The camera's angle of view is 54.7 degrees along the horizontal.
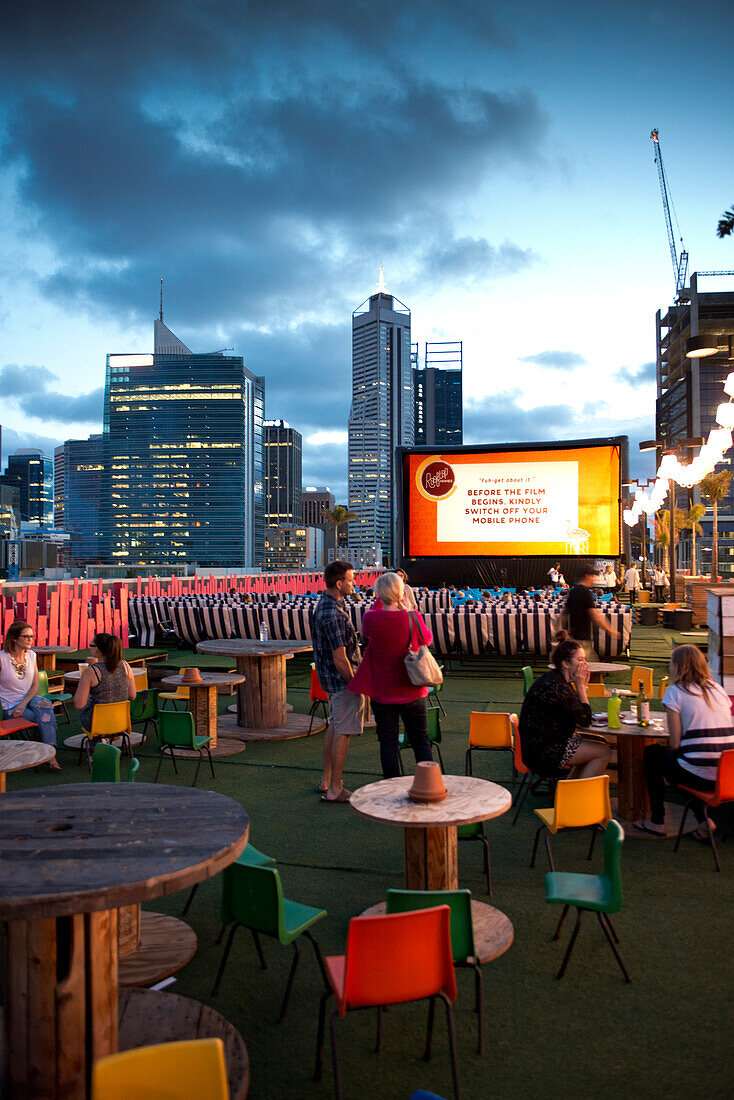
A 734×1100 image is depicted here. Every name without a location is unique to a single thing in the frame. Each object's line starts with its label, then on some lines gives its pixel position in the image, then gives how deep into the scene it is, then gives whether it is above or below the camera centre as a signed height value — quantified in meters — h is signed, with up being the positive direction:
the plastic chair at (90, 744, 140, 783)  3.85 -1.11
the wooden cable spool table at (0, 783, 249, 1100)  2.00 -1.13
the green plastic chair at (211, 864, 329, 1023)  2.64 -1.35
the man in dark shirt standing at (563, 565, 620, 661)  7.39 -0.53
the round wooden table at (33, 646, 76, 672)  8.77 -1.24
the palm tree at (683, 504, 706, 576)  28.65 +1.90
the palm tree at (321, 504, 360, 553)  62.03 +4.00
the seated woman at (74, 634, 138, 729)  6.00 -1.00
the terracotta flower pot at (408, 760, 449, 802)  3.30 -1.05
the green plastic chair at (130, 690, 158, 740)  6.64 -1.38
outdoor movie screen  18.16 +1.56
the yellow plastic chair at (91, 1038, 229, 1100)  1.48 -1.08
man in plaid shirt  5.33 -0.81
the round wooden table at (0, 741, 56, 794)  3.78 -1.09
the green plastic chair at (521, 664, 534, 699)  6.83 -1.13
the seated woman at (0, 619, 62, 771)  6.12 -0.99
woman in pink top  4.60 -0.70
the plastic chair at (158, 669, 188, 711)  7.54 -1.47
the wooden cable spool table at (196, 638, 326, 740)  7.91 -1.56
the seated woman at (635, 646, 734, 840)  4.40 -1.01
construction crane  142.32 +59.59
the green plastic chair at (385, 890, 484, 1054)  2.41 -1.24
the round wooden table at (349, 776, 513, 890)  3.17 -1.15
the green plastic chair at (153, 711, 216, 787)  5.61 -1.36
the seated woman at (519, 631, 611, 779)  4.56 -1.06
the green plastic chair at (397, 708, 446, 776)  5.78 -1.37
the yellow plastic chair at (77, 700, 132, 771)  5.73 -1.30
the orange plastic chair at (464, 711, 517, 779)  5.56 -1.34
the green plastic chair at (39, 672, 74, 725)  7.25 -1.51
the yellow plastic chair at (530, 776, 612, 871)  3.79 -1.34
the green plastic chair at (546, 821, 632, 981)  2.96 -1.49
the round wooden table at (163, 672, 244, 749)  7.33 -1.49
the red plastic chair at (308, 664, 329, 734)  7.39 -1.39
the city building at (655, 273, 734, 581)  92.00 +23.21
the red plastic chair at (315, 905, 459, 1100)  2.20 -1.27
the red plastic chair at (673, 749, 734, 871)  4.24 -1.35
